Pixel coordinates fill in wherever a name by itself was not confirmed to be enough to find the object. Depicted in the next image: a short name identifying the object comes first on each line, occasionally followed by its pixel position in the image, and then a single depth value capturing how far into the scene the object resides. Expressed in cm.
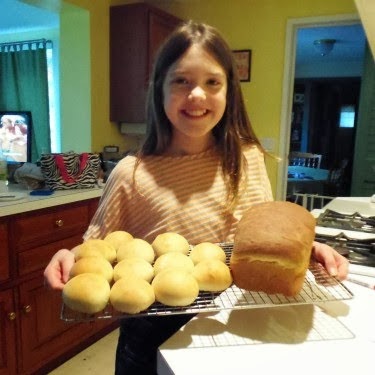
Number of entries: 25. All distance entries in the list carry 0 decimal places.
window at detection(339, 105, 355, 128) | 648
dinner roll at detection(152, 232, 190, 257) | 70
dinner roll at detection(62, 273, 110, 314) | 54
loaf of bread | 63
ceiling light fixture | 428
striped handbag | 189
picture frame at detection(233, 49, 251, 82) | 280
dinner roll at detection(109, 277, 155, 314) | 54
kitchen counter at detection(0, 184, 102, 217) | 155
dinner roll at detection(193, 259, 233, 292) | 60
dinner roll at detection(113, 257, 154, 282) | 60
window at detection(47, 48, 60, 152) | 392
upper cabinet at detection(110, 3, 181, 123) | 250
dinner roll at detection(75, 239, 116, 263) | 65
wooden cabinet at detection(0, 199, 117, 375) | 157
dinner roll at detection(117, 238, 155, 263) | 67
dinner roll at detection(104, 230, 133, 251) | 73
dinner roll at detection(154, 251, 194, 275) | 62
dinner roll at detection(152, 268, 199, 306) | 56
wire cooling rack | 56
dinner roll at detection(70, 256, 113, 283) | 60
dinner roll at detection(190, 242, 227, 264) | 66
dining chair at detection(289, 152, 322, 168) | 600
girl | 84
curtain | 382
